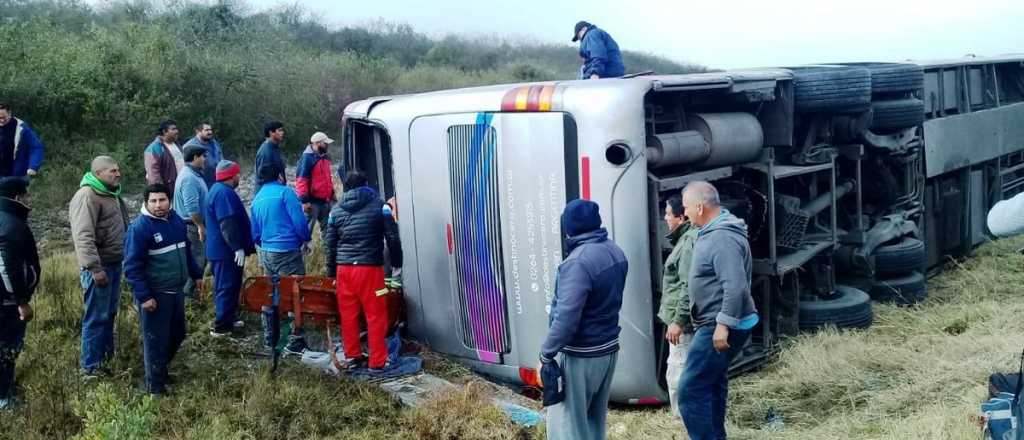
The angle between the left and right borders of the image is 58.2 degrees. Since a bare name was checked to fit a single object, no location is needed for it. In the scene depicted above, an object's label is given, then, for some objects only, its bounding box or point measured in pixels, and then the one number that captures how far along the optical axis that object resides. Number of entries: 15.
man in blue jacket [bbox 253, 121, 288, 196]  7.97
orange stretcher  6.24
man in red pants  6.12
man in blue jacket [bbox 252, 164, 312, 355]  6.77
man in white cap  8.67
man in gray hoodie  4.31
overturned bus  5.35
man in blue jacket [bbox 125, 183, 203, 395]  5.38
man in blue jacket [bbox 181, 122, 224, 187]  8.49
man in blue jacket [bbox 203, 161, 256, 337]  6.65
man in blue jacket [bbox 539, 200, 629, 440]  4.08
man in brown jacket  5.64
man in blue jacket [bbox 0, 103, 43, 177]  7.82
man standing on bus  8.04
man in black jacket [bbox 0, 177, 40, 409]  5.23
